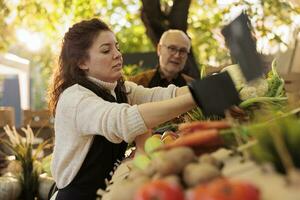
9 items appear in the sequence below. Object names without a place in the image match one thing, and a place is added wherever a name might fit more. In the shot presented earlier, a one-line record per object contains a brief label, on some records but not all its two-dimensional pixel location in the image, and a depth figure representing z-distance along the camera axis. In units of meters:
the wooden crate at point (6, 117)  5.38
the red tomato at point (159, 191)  1.05
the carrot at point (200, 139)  1.30
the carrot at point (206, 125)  1.36
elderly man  4.38
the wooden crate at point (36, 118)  5.92
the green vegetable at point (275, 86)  2.05
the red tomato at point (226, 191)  1.00
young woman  1.77
